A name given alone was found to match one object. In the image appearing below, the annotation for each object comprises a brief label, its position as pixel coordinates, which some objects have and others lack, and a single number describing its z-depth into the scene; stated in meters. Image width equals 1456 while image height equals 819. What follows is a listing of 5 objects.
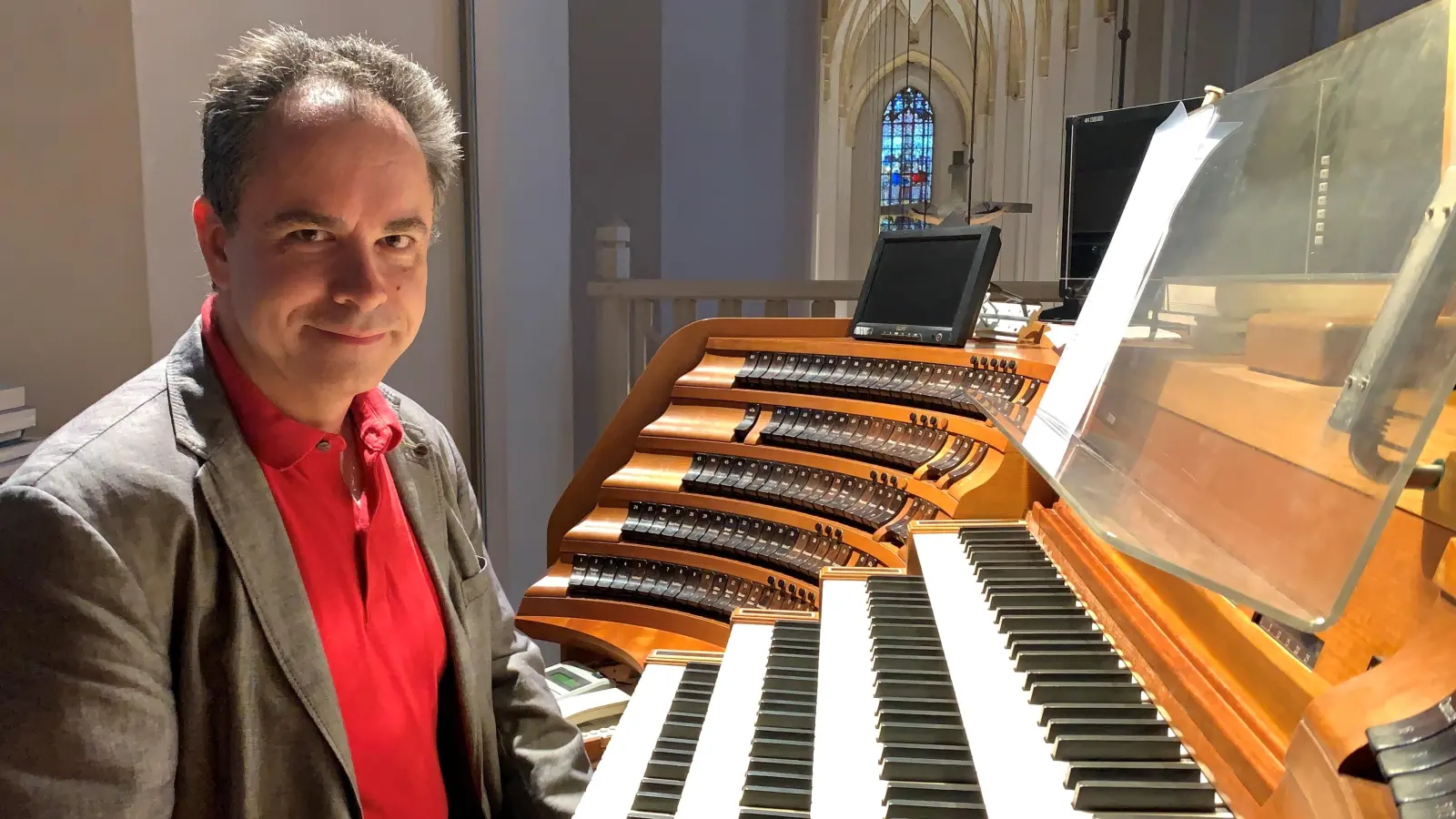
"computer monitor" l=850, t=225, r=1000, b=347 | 2.48
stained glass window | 14.30
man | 0.97
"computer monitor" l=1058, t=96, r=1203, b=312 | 2.72
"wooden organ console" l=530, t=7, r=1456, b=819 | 0.69
